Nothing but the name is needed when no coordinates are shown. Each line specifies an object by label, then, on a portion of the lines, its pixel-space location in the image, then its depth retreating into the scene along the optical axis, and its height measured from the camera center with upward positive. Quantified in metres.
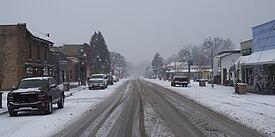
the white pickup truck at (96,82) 47.25 -0.81
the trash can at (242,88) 32.47 -1.16
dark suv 54.31 -0.73
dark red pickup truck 17.84 -1.11
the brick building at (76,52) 84.88 +6.41
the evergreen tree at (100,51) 110.44 +7.67
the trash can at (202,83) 53.44 -1.16
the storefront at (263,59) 33.75 +1.47
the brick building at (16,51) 42.97 +2.89
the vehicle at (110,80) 66.38 -0.81
